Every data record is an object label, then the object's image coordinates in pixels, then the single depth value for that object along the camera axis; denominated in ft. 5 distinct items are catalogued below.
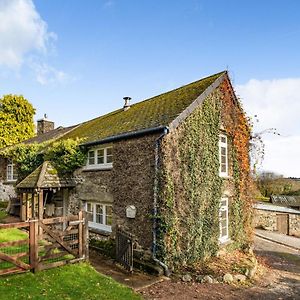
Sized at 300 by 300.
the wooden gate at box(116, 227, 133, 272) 34.53
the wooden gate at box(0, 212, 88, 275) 28.07
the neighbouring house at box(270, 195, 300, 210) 125.70
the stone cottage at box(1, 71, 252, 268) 36.50
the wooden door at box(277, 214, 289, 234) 88.79
